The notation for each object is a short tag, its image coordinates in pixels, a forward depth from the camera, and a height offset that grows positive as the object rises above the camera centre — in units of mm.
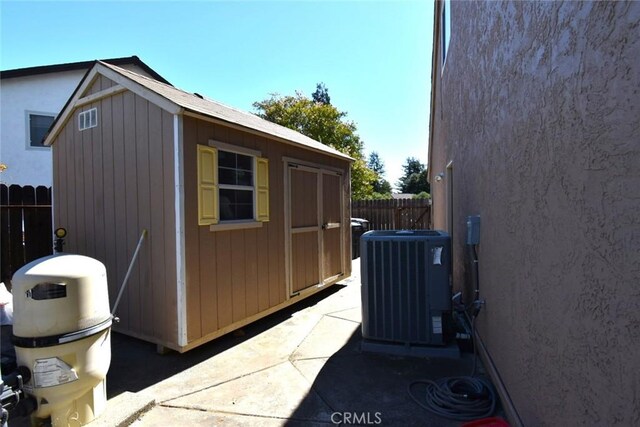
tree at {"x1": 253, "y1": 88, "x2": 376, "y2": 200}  19531 +4832
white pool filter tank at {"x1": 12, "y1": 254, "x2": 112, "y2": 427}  2236 -763
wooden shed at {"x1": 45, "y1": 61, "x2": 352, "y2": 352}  3674 +131
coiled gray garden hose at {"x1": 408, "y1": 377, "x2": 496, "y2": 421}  2592 -1410
